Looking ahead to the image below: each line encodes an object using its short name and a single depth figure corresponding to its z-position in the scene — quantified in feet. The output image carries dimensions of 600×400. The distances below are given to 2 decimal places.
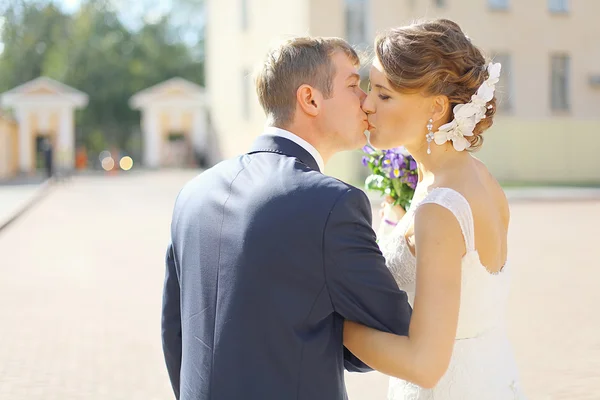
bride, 7.72
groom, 6.66
